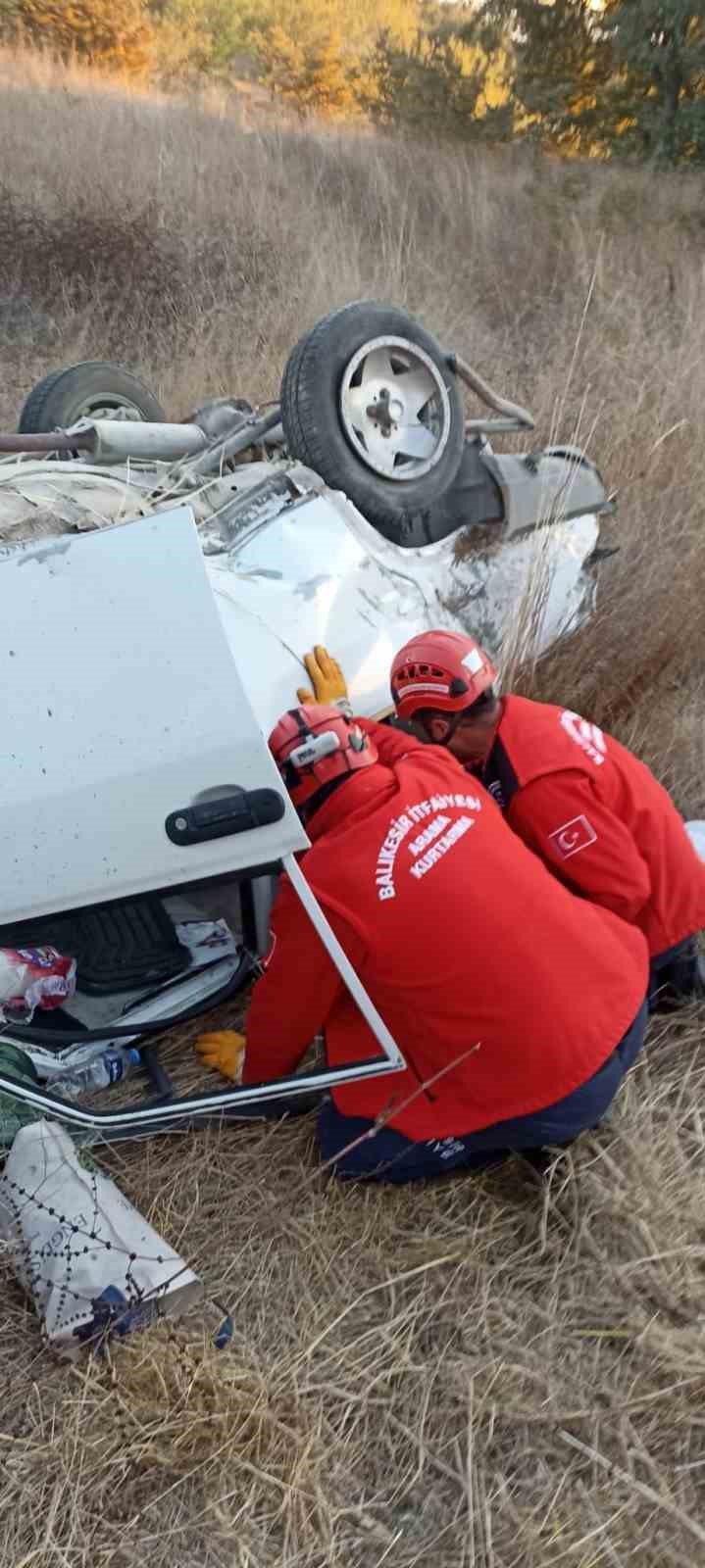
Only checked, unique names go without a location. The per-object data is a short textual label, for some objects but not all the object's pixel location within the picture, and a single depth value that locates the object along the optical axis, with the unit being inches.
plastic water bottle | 111.2
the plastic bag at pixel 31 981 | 110.8
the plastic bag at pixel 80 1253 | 86.4
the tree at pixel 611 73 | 395.2
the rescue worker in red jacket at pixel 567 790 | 114.3
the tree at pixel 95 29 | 502.9
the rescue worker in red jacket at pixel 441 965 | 92.0
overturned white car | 90.0
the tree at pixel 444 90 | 438.3
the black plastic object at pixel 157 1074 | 113.1
